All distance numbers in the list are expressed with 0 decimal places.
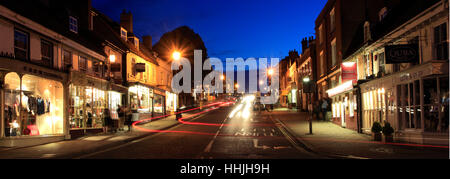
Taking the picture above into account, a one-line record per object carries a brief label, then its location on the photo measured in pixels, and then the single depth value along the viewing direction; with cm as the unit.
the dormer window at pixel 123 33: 3276
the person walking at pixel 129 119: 2144
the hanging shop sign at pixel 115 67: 2533
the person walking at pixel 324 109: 2912
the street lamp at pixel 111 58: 2604
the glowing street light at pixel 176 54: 2851
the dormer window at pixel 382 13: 2170
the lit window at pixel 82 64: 2067
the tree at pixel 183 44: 6461
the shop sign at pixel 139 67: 3131
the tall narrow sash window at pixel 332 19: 2756
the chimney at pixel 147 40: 4413
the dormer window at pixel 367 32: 1928
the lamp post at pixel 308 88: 1916
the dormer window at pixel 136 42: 3561
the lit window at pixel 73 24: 2057
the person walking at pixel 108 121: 2109
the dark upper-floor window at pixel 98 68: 2301
